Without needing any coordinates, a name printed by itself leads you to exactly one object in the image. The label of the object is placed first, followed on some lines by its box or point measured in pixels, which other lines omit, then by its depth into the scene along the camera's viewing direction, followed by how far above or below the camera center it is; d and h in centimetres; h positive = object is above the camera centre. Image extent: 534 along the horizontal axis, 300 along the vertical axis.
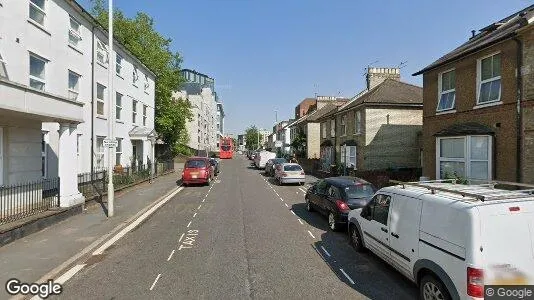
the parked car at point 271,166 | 3033 -133
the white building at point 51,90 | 1097 +256
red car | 2191 -136
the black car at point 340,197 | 1013 -140
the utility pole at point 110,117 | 1188 +117
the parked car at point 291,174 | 2242 -148
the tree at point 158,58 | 3719 +1036
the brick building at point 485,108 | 1116 +171
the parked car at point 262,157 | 4038 -70
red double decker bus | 6875 +40
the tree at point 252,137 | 11919 +503
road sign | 1227 +24
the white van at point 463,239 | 438 -121
